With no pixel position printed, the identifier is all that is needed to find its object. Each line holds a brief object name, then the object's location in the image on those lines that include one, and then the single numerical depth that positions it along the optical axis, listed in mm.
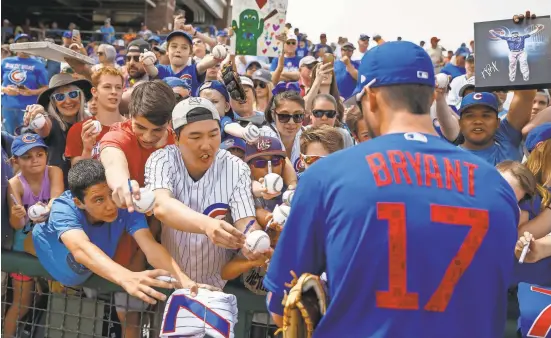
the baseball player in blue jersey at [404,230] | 1829
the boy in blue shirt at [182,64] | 5910
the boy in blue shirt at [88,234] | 2898
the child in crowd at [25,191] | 3262
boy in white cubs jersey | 3039
